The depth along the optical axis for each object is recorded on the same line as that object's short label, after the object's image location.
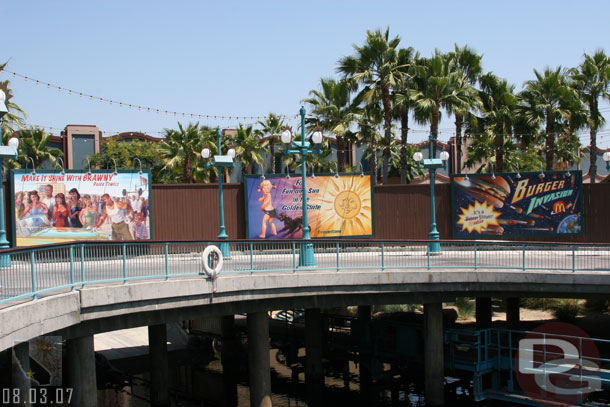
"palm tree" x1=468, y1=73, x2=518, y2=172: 34.31
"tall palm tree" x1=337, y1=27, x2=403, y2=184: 32.38
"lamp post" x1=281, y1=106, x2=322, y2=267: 19.02
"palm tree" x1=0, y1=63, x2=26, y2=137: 31.02
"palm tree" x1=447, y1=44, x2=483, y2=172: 33.12
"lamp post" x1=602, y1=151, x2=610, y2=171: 26.37
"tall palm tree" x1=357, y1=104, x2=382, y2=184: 33.88
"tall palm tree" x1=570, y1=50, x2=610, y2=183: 33.69
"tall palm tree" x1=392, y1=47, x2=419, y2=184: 32.31
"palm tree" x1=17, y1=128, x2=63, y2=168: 42.31
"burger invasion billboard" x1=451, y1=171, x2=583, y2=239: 29.14
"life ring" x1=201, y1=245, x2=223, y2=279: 15.98
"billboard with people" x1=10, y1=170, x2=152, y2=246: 24.86
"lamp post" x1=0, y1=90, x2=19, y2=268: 17.48
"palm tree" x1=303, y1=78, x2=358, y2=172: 34.09
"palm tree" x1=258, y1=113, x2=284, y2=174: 42.44
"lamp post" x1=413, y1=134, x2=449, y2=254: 24.62
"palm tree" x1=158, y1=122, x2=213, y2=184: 39.22
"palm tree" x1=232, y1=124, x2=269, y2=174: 42.44
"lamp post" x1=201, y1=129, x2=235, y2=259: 23.84
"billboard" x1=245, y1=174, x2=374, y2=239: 28.29
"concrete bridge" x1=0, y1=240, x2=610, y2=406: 13.29
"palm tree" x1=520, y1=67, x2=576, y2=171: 33.38
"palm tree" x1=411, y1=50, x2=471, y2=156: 31.88
